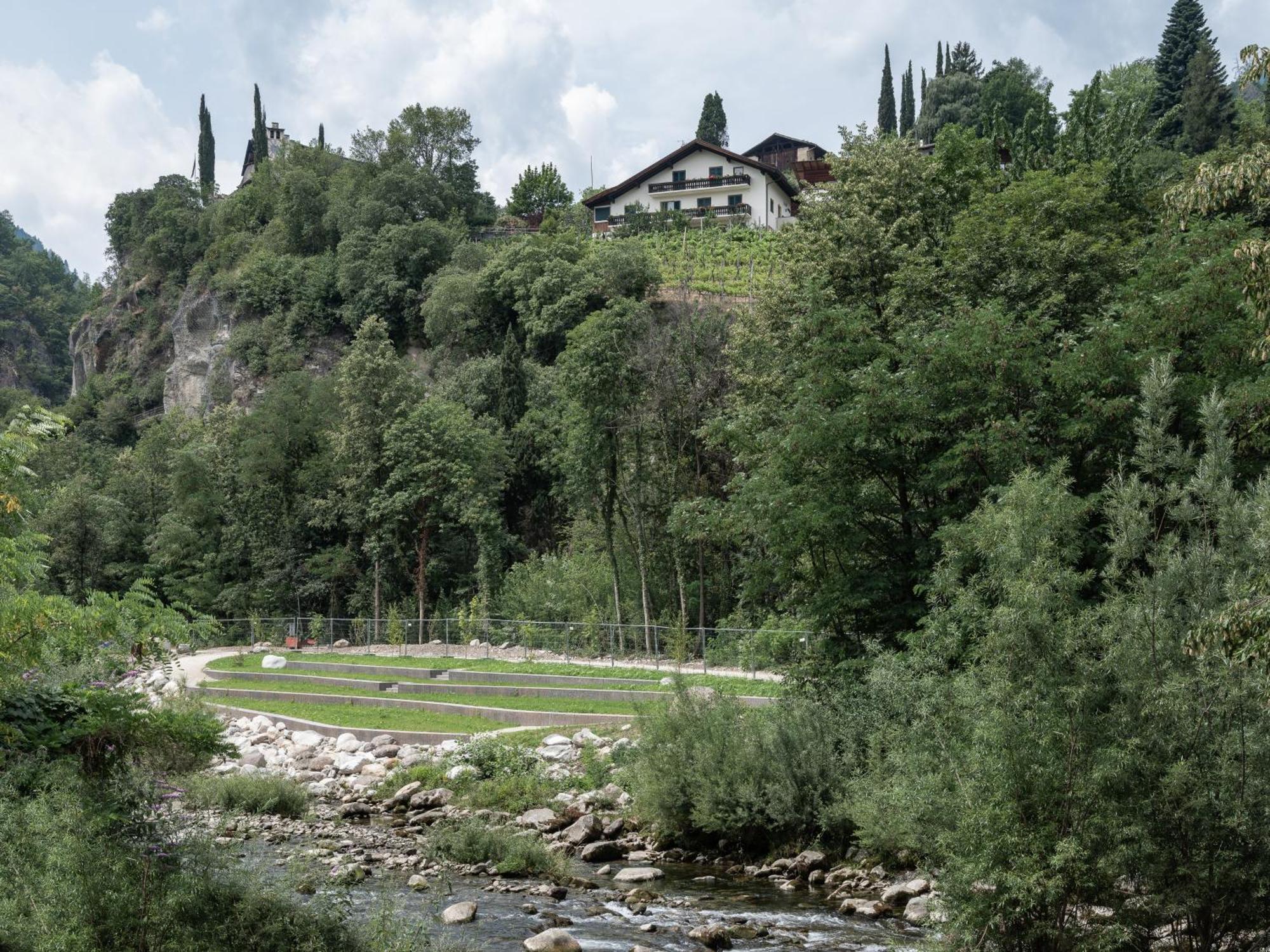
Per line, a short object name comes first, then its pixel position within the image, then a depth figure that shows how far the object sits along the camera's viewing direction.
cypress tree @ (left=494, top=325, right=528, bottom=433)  50.88
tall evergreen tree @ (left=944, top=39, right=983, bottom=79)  85.62
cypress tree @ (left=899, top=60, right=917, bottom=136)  89.38
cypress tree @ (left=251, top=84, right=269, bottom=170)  103.06
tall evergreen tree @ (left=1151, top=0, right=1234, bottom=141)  67.44
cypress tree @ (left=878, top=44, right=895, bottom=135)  89.69
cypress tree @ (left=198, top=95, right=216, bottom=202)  112.75
